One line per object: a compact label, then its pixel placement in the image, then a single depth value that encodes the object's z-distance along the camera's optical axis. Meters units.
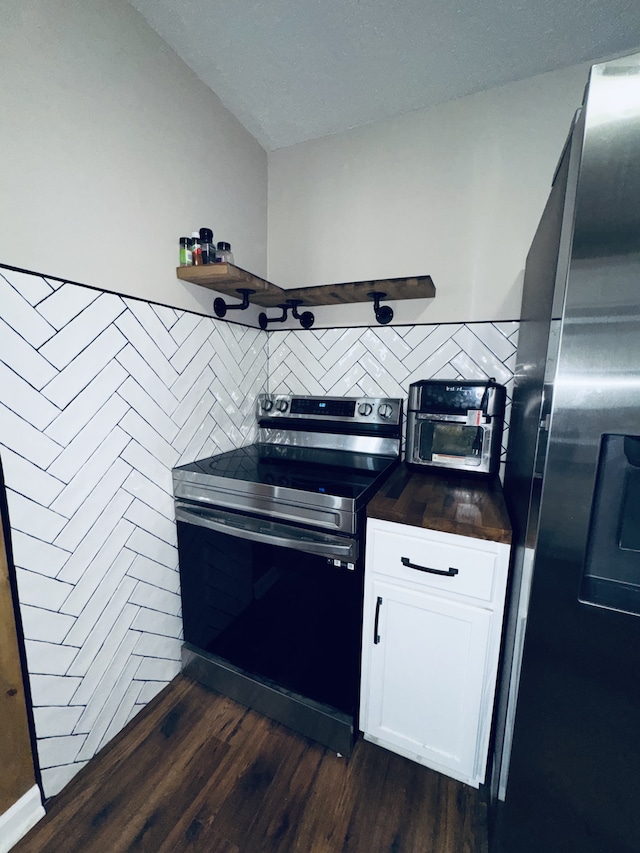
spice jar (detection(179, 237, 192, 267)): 1.41
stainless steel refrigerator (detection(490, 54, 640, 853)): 0.65
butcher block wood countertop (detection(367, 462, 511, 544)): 1.02
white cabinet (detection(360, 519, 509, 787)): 1.03
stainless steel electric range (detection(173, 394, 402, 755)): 1.17
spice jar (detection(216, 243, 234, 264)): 1.45
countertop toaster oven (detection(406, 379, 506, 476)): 1.38
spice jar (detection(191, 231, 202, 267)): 1.42
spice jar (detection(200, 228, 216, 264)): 1.43
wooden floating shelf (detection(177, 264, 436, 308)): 1.37
